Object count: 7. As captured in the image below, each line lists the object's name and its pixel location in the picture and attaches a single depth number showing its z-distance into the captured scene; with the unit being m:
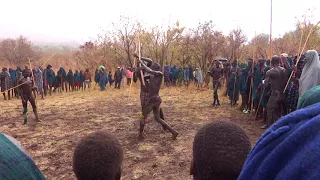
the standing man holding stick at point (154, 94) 6.04
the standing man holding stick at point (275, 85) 6.23
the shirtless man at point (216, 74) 10.25
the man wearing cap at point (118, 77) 17.62
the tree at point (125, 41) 20.03
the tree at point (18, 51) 27.53
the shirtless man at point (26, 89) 7.66
